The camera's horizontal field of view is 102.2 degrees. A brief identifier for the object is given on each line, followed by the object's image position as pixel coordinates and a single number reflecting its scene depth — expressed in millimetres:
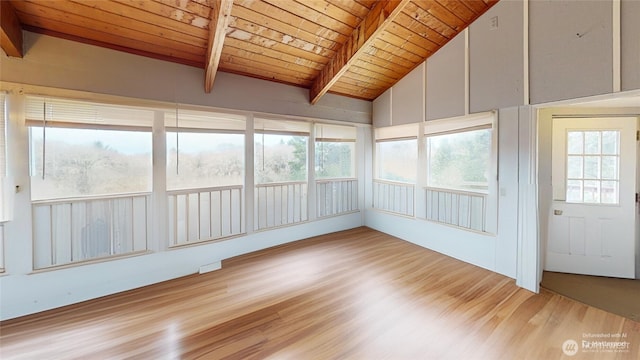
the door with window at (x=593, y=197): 3174
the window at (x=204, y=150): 3268
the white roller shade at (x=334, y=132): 4840
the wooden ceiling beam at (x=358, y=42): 2773
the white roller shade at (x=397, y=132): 4576
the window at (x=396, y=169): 4625
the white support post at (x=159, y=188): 3123
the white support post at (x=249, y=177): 3889
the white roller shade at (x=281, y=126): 4056
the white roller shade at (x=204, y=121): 3223
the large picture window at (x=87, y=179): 2551
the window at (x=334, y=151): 4871
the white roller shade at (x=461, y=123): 3381
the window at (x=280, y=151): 4094
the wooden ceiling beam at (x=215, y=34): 2346
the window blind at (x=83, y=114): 2516
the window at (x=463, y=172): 3398
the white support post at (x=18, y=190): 2408
